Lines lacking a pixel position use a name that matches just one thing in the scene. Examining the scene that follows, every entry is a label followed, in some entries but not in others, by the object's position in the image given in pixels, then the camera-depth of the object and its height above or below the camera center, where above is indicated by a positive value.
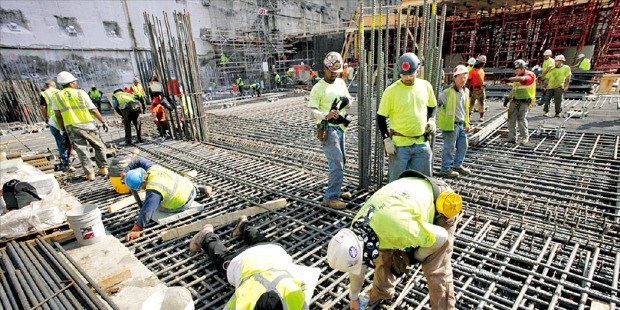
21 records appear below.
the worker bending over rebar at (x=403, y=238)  1.78 -1.03
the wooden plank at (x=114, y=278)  2.66 -1.72
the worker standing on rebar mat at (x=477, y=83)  7.15 -0.80
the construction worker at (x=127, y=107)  7.47 -0.88
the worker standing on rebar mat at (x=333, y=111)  3.74 -0.63
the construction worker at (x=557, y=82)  7.43 -0.90
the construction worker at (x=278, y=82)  19.98 -1.42
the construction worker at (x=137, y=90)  8.01 -0.55
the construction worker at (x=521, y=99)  5.72 -0.96
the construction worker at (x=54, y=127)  5.80 -0.96
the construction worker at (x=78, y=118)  5.08 -0.73
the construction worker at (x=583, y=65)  11.38 -0.84
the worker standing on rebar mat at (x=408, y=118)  3.34 -0.70
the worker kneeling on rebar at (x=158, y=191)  3.46 -1.39
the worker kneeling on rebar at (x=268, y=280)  1.69 -1.25
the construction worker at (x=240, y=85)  17.73 -1.25
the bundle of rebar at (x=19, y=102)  11.95 -0.98
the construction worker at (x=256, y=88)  17.12 -1.44
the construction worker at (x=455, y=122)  4.65 -1.05
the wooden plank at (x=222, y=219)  3.45 -1.75
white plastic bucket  3.24 -1.52
